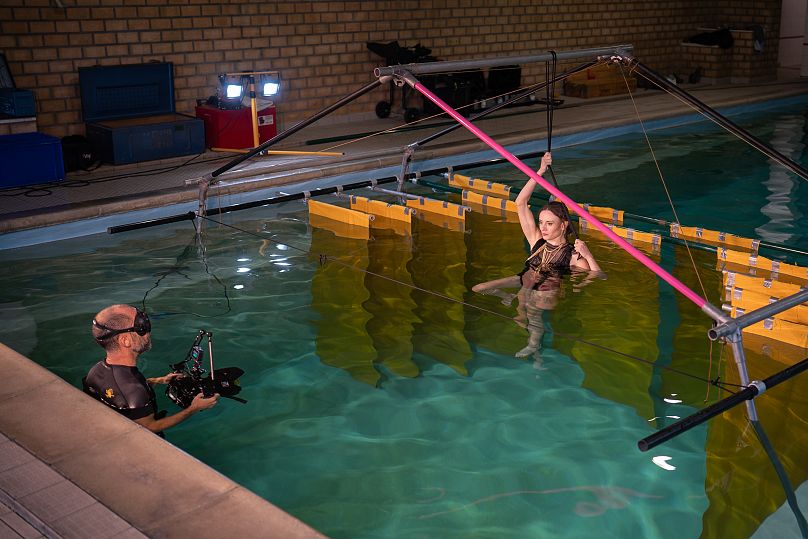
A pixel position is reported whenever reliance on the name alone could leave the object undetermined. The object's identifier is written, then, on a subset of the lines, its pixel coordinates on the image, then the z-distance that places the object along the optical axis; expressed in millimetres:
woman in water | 7195
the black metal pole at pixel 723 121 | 5799
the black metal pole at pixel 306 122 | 6730
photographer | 4809
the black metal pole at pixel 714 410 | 3731
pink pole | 4473
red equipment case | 12969
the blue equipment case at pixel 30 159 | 10539
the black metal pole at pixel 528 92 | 7830
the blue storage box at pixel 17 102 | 11039
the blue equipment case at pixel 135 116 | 12031
